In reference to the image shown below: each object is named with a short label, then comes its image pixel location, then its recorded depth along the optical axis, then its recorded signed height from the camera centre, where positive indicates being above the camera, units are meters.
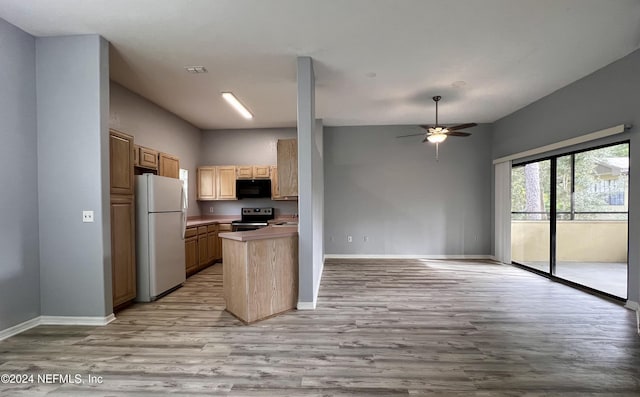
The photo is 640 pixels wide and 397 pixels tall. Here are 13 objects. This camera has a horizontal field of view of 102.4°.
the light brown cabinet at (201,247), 4.52 -0.99
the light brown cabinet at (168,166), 4.34 +0.54
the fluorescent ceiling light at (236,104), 4.17 +1.62
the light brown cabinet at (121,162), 3.01 +0.42
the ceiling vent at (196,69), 3.30 +1.66
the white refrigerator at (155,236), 3.38 -0.53
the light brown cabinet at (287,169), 4.34 +0.44
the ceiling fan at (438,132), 4.16 +1.01
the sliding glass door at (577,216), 3.58 -0.38
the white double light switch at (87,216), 2.71 -0.20
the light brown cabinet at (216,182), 5.87 +0.32
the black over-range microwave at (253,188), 5.75 +0.17
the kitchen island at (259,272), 2.78 -0.88
